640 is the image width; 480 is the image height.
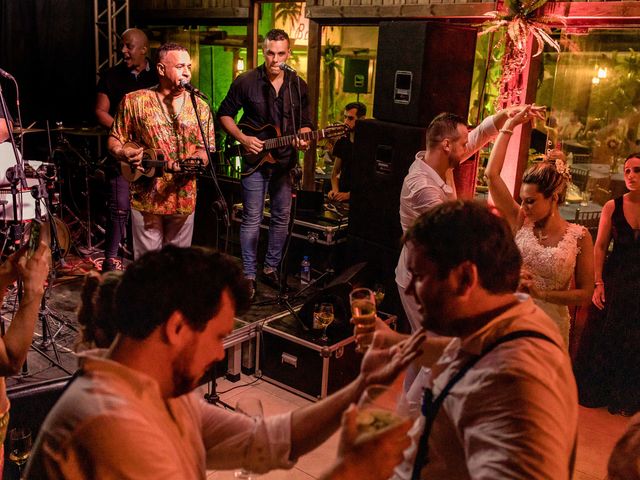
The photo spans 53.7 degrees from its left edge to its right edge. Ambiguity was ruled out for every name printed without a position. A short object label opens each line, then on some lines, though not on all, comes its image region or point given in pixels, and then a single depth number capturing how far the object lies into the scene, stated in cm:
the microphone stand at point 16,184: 375
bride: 334
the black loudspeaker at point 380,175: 476
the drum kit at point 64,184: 454
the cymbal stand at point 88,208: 640
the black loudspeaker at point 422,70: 462
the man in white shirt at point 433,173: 362
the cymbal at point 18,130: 480
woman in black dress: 422
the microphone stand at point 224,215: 405
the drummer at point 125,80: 583
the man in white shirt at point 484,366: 123
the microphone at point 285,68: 490
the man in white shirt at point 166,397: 123
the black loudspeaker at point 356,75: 650
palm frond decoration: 457
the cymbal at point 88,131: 639
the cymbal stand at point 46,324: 405
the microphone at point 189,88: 396
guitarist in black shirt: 506
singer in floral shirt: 421
